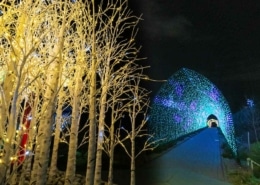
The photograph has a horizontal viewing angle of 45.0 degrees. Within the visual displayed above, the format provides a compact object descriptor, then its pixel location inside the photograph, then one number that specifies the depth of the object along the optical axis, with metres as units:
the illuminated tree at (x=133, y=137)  7.68
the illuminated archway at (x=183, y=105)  17.64
